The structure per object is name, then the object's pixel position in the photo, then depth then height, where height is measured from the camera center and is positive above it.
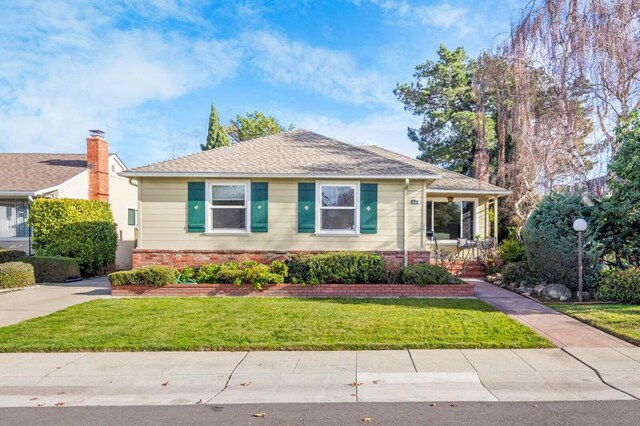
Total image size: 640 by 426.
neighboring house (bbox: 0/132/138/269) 16.25 +1.62
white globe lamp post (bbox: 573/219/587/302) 9.30 -0.33
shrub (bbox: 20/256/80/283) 13.40 -1.43
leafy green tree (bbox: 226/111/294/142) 34.28 +8.31
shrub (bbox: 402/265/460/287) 10.65 -1.32
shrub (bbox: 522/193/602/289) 10.05 -0.38
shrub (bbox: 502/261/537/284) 11.75 -1.38
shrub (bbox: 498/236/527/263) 13.73 -0.89
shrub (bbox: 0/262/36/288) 11.77 -1.48
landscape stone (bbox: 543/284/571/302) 9.95 -1.63
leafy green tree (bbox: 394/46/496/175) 23.48 +7.04
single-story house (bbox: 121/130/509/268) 12.17 +0.41
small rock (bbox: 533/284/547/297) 10.50 -1.64
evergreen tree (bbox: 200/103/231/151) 27.75 +6.18
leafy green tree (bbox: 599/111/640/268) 9.56 +0.52
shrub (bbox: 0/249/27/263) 14.03 -1.07
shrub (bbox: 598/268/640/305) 9.12 -1.36
